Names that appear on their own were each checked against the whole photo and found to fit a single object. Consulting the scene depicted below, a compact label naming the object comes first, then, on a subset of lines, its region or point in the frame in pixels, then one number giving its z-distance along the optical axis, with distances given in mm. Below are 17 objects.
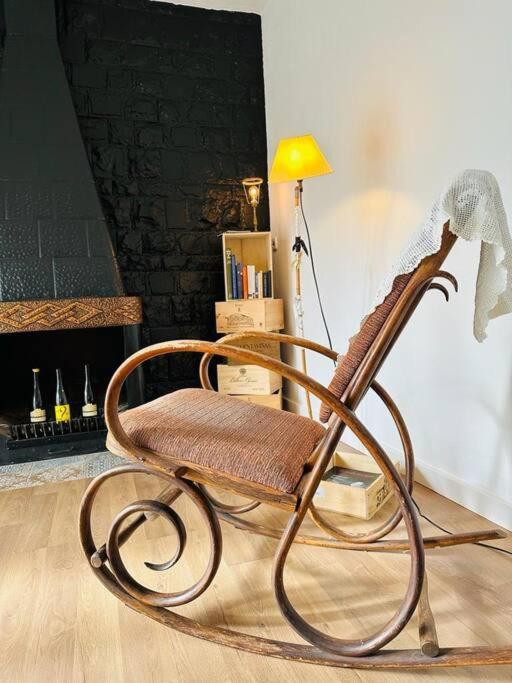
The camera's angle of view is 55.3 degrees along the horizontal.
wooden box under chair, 1754
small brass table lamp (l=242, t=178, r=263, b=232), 3127
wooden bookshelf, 2891
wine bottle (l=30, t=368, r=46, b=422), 2645
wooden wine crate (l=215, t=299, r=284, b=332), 2926
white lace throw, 992
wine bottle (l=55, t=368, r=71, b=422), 2664
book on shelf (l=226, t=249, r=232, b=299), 3010
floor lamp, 2344
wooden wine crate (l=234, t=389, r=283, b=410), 2910
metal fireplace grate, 2574
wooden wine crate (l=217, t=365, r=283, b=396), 2873
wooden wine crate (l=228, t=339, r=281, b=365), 3137
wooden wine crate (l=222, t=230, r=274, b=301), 3259
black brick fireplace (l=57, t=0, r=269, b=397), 3010
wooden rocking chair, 1043
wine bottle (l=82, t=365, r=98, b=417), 2730
